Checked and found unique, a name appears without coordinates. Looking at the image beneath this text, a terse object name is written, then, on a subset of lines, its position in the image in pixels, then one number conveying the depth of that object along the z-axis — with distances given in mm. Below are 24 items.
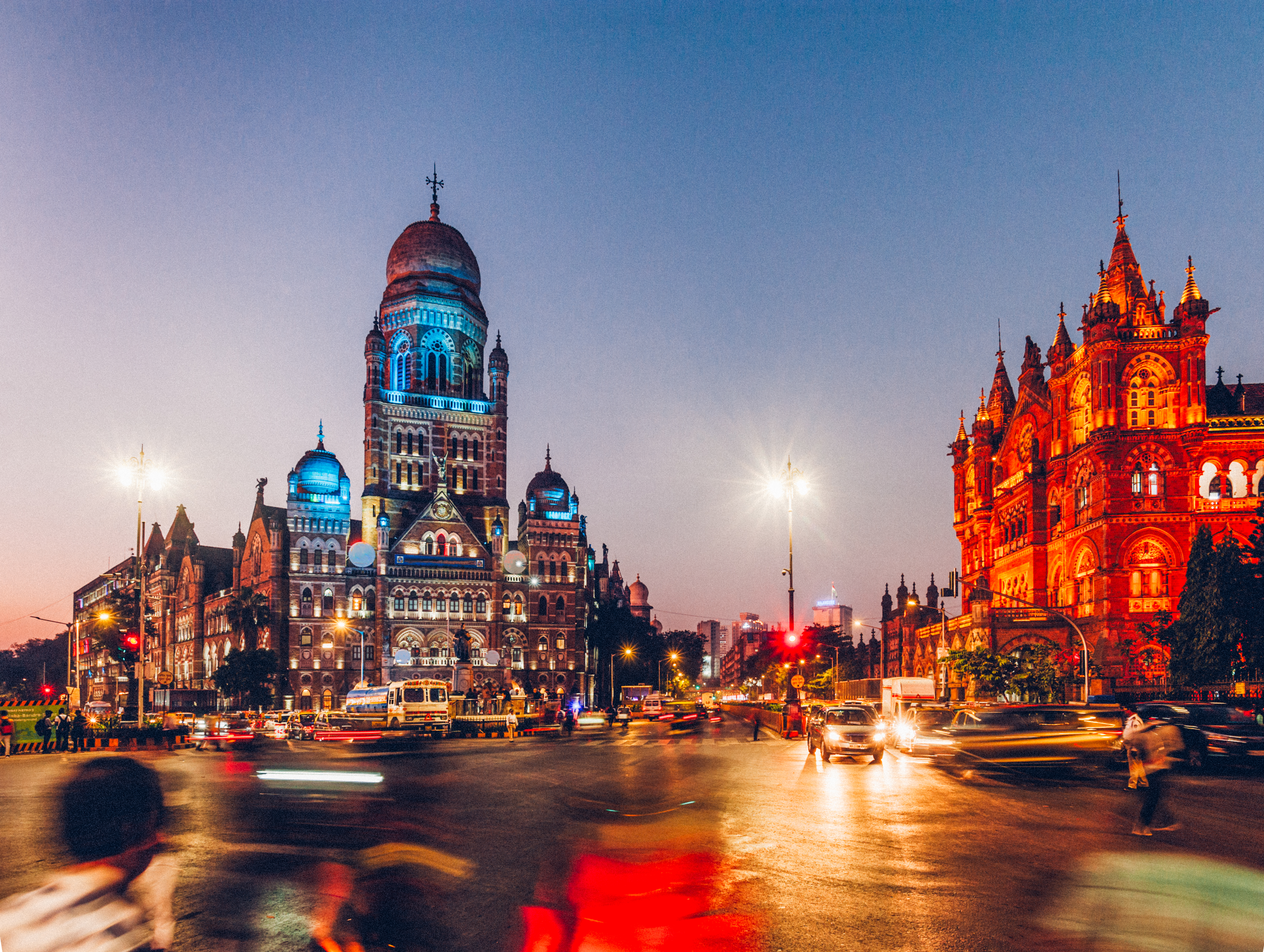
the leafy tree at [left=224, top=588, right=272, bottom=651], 83625
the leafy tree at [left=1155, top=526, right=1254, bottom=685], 44125
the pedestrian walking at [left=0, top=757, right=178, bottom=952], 8344
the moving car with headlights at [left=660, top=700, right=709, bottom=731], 56062
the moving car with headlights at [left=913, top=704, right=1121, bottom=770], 22391
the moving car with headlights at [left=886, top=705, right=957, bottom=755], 24844
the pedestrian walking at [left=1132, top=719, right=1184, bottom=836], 12875
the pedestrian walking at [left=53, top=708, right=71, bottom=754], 39031
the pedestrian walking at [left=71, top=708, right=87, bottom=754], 39406
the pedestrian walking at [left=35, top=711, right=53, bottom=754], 38844
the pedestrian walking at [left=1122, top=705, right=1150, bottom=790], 13547
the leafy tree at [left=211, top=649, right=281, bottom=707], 80125
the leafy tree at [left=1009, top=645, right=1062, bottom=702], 50781
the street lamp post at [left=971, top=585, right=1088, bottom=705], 37781
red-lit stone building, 52125
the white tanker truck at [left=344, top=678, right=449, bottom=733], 42375
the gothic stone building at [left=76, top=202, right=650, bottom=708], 86312
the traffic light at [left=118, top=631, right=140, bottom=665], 39688
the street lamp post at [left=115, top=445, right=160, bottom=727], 42875
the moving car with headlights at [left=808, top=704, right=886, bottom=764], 26672
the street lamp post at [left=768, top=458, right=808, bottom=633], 41344
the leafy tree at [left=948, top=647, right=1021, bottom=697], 52062
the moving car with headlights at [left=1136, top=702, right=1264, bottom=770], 22656
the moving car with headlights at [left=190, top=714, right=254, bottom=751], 39094
